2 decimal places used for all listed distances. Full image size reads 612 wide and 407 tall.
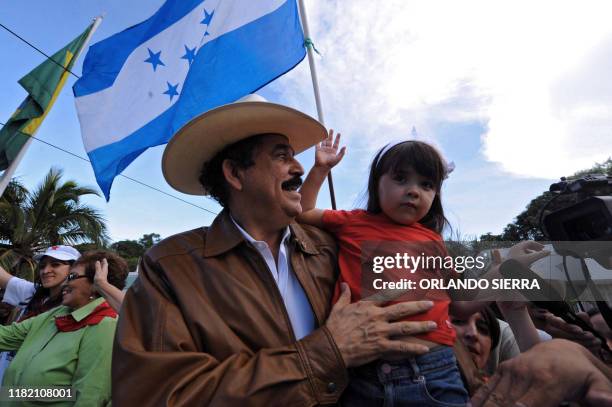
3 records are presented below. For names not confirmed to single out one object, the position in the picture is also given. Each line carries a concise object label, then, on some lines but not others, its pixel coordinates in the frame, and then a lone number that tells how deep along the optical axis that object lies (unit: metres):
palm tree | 13.48
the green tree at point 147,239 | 51.26
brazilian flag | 4.72
